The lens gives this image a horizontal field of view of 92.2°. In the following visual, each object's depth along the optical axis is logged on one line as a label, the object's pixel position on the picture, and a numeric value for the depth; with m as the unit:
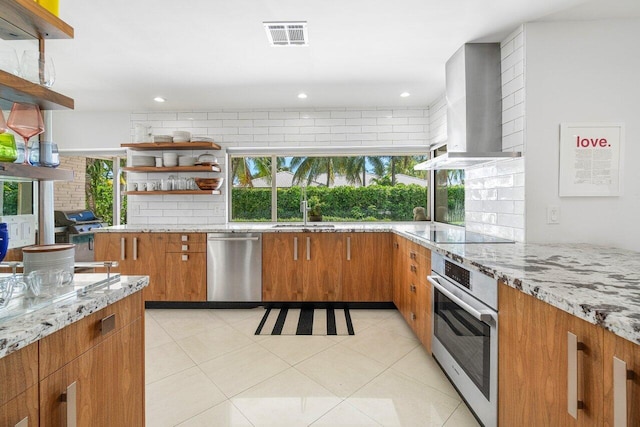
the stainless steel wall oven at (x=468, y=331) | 1.46
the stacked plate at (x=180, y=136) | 3.85
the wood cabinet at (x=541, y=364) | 0.90
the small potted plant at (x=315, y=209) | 4.14
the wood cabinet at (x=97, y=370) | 0.80
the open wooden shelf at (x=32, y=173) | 0.93
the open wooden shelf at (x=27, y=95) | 0.94
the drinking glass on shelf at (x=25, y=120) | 1.03
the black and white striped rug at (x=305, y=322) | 2.87
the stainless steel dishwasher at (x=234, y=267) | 3.46
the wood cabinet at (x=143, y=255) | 3.47
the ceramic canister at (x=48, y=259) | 1.00
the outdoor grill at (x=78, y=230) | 4.07
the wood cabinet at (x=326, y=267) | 3.43
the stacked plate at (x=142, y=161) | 3.89
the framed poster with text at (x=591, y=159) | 2.07
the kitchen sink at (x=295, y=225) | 3.82
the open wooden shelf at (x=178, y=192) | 3.85
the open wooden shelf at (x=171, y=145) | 3.82
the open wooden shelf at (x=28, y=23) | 0.97
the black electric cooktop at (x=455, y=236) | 2.22
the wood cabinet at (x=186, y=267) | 3.48
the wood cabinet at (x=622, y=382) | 0.76
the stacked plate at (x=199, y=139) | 3.89
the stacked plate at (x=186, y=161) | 3.91
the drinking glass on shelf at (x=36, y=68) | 1.08
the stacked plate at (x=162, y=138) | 3.86
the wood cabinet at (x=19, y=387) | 0.67
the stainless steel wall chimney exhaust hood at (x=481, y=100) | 2.41
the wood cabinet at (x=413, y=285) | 2.34
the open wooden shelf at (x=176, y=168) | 3.85
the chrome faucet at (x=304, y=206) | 3.96
